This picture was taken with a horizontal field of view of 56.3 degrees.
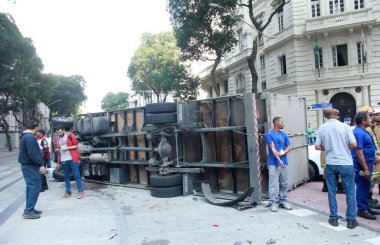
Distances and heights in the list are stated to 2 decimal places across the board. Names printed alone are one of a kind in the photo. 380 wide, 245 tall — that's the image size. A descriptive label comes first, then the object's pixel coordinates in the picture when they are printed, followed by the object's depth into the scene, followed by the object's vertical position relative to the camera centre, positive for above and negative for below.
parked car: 10.07 -1.31
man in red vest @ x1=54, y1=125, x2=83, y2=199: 8.82 -0.65
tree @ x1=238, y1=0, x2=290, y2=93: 20.16 +3.69
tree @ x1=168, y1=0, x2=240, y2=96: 22.95 +6.60
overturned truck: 7.67 -0.46
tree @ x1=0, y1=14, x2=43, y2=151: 27.67 +5.94
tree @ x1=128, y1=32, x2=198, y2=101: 49.17 +9.74
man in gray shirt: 5.49 -0.67
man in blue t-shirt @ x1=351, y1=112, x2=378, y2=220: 5.76 -0.74
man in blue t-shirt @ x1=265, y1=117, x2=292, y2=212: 6.75 -0.80
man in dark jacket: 6.82 -0.68
